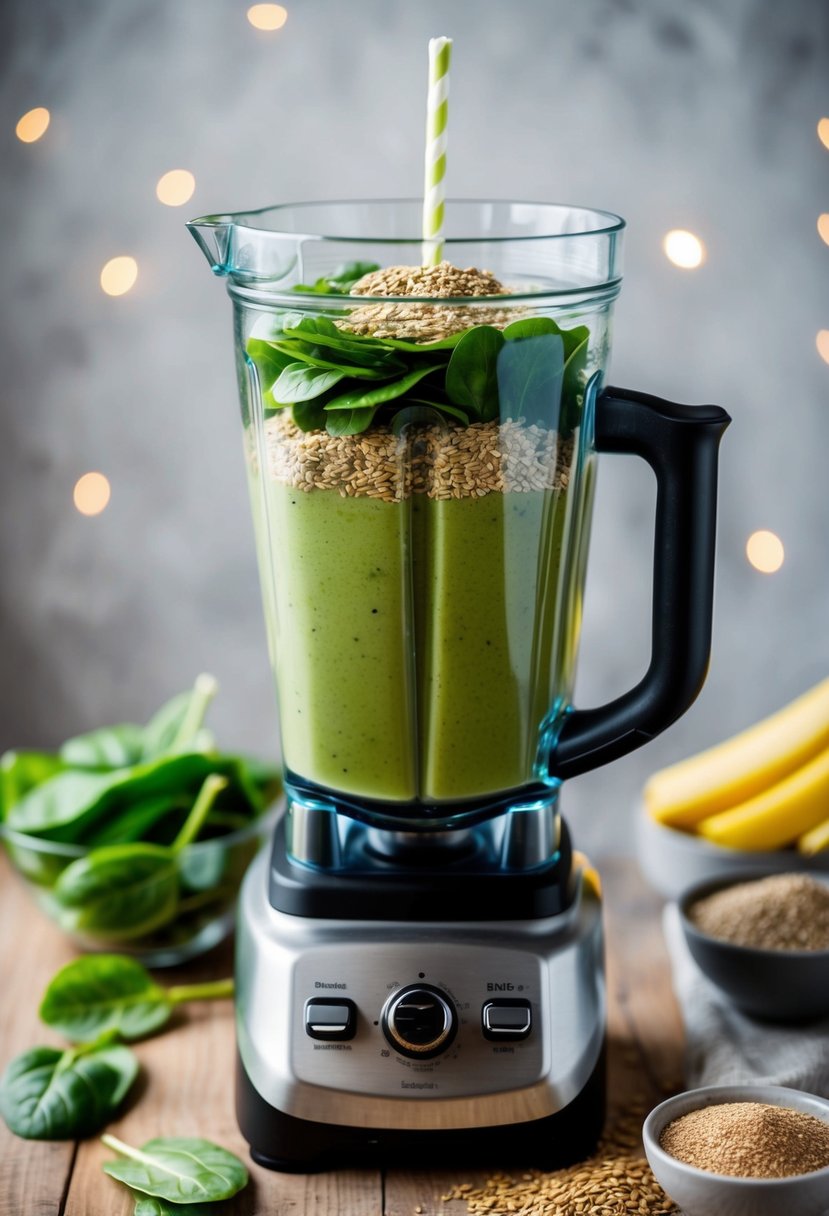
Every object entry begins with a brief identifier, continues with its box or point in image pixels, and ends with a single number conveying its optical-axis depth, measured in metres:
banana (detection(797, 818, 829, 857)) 1.00
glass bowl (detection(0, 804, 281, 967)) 0.95
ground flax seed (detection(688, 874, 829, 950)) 0.86
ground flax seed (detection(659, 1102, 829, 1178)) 0.65
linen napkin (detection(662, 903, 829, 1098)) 0.81
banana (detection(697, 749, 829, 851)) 1.00
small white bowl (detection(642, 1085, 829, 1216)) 0.63
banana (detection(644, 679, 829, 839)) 1.03
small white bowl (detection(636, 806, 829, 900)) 1.01
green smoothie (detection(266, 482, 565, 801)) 0.68
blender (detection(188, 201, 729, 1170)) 0.65
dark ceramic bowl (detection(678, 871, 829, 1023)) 0.83
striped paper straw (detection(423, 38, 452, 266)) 0.67
